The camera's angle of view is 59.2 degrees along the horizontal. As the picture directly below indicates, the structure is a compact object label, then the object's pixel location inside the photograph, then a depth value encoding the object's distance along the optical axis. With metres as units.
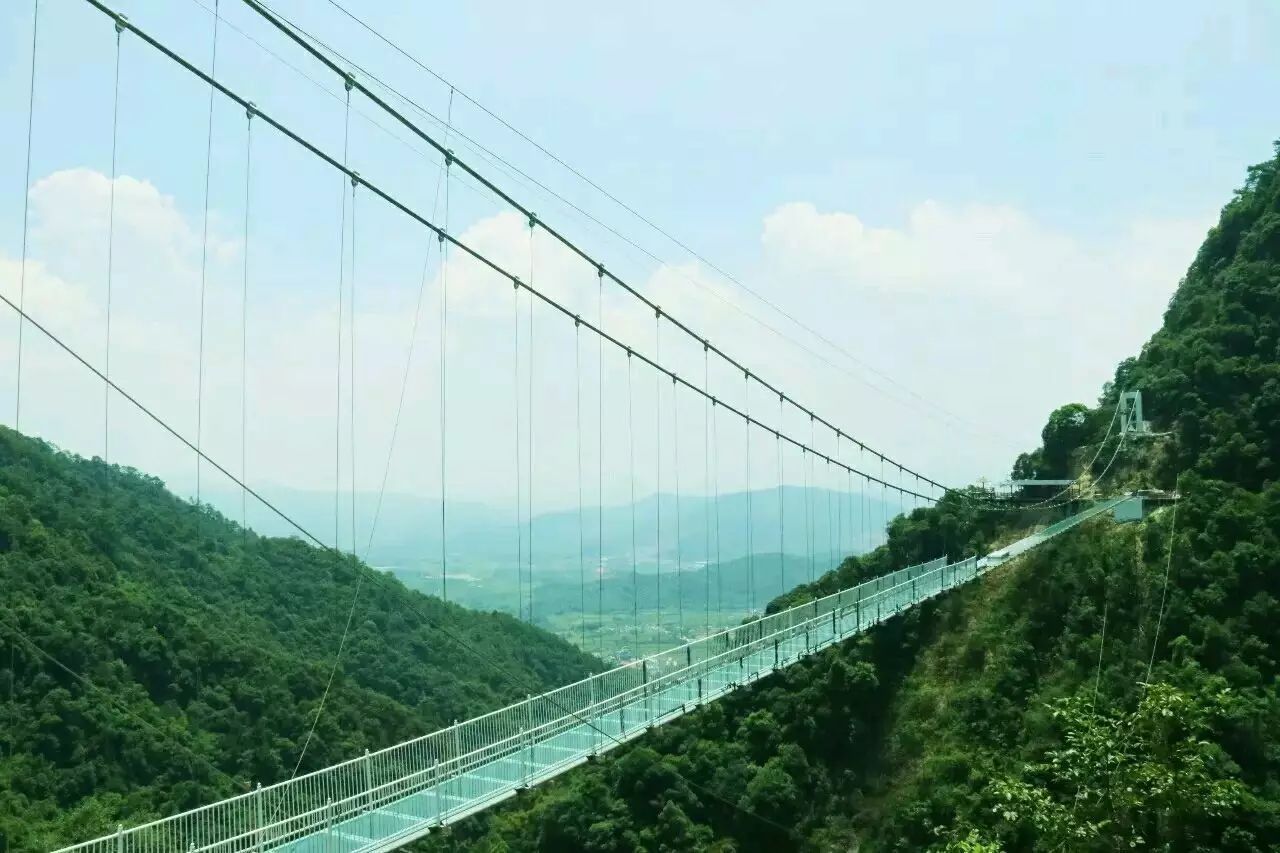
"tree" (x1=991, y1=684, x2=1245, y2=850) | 13.41
